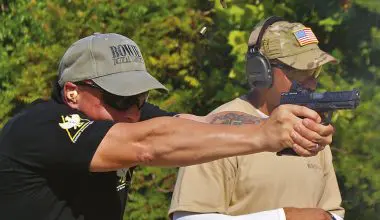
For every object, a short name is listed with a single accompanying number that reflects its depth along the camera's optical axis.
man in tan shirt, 7.96
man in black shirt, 6.56
